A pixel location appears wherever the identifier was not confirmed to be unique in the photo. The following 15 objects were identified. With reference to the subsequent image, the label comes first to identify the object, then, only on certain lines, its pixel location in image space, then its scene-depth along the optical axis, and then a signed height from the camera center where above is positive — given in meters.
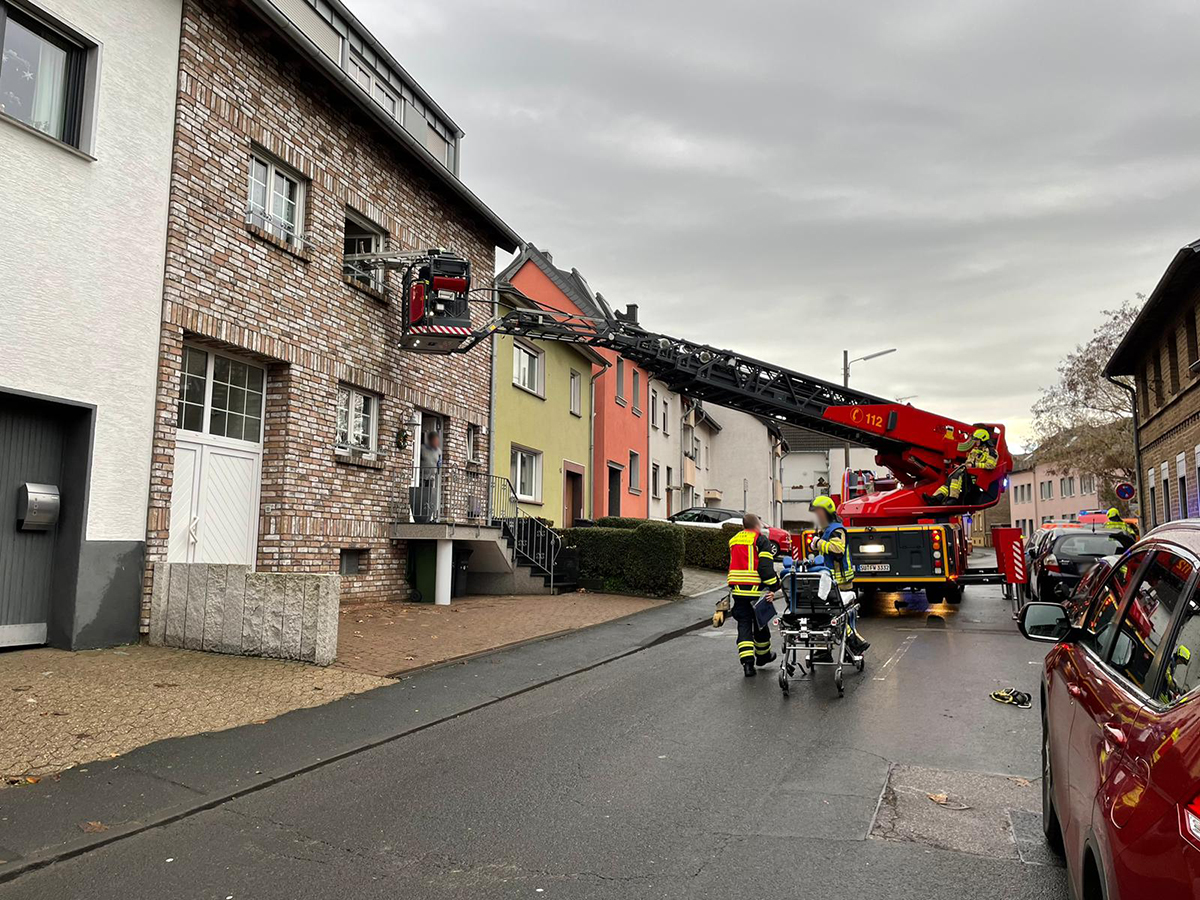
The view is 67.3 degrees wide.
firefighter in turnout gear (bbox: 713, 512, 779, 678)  8.74 -0.44
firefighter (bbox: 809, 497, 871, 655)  8.62 -0.10
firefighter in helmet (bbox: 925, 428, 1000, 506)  14.70 +1.18
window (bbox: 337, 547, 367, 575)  13.25 -0.46
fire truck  14.08 +2.08
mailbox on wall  8.30 +0.18
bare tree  33.84 +4.71
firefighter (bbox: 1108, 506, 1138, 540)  16.03 +0.27
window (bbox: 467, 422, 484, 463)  17.03 +1.68
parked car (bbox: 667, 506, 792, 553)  28.38 +0.55
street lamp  28.65 +5.56
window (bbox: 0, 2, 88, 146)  8.34 +4.30
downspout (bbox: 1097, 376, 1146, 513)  26.03 +2.70
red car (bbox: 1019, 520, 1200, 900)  1.82 -0.48
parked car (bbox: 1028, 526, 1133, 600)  15.30 -0.31
